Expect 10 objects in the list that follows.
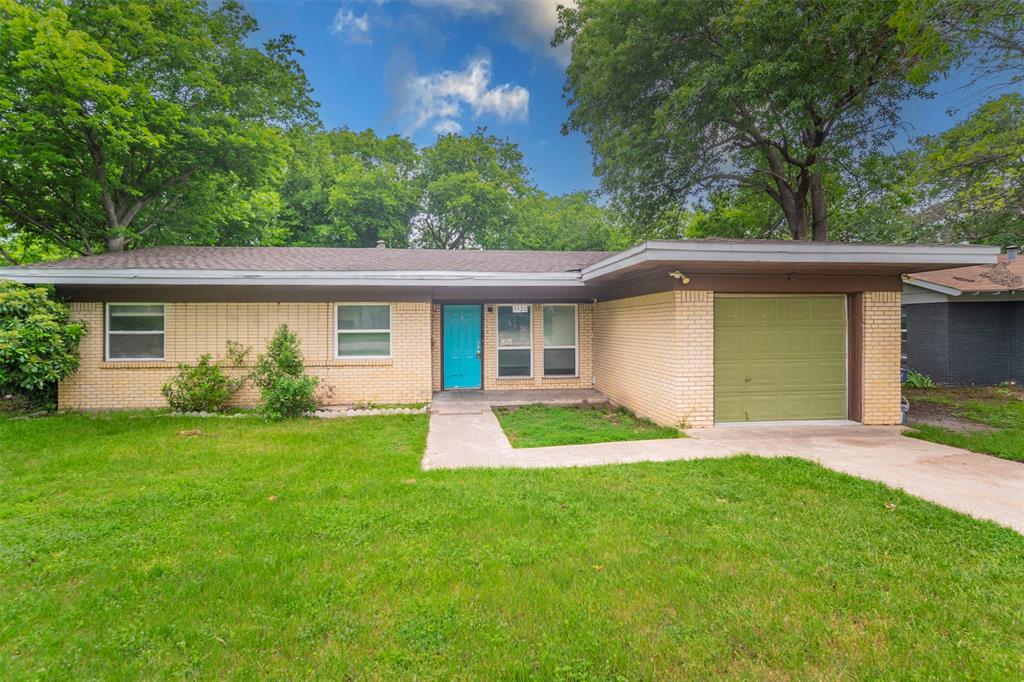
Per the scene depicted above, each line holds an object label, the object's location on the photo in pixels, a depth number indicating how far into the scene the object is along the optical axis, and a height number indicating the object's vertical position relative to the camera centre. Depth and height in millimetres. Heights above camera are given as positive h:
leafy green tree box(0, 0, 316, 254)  10688 +6206
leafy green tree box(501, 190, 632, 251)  26266 +6906
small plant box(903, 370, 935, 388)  12164 -1124
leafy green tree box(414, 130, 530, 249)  24719 +8417
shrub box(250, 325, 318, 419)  8031 -709
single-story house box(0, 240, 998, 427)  6996 +432
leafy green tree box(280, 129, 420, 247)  21359 +7119
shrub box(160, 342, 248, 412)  8430 -911
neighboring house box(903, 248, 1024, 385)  12305 +238
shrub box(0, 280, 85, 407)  7488 +40
